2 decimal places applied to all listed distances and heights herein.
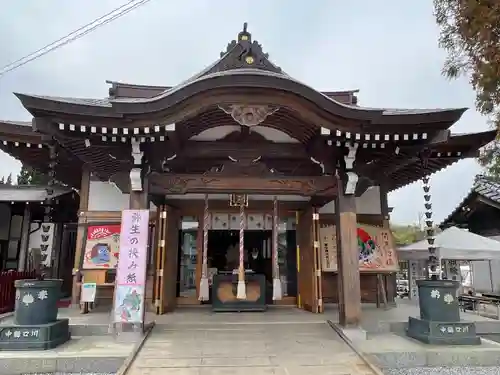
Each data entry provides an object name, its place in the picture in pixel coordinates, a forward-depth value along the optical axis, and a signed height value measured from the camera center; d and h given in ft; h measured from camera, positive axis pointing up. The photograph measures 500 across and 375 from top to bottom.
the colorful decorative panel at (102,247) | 24.77 +0.78
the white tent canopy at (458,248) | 29.84 +0.95
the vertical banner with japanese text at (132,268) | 17.75 -0.42
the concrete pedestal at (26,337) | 16.21 -3.32
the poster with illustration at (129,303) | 17.69 -2.04
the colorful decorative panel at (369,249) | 25.61 +0.70
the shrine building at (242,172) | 17.49 +5.04
